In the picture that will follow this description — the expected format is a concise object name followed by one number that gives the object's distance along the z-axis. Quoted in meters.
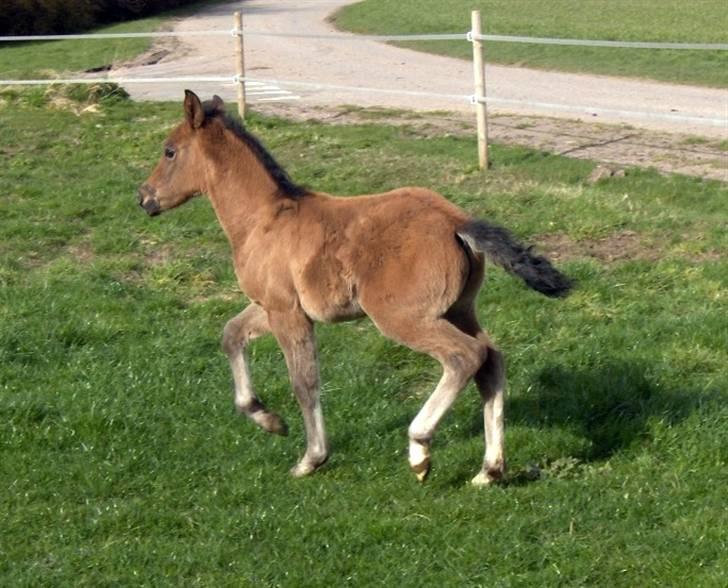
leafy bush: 34.50
